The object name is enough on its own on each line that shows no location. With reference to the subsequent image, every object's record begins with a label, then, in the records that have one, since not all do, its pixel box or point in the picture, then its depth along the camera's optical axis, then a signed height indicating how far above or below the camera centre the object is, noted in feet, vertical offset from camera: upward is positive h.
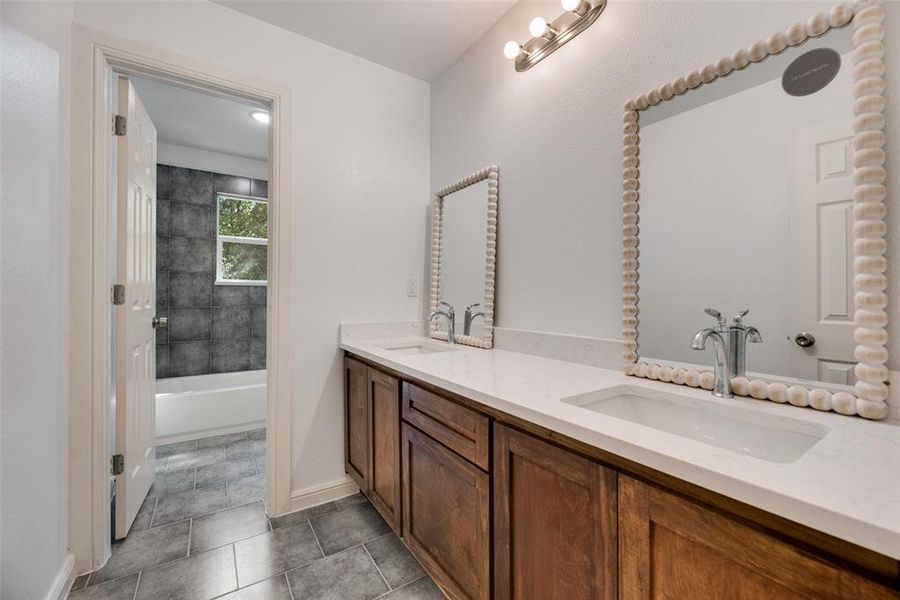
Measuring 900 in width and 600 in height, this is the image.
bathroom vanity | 1.67 -1.18
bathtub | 9.20 -2.93
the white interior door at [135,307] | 5.53 -0.14
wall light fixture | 4.72 +3.65
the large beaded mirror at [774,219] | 2.74 +0.72
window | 12.75 +2.05
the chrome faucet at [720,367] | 3.22 -0.58
